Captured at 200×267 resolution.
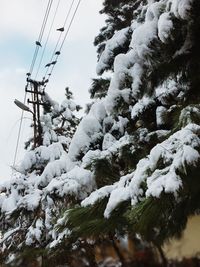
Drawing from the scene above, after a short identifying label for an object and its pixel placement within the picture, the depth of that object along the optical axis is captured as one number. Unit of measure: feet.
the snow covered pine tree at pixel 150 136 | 8.04
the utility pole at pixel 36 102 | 44.93
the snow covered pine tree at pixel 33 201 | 15.84
